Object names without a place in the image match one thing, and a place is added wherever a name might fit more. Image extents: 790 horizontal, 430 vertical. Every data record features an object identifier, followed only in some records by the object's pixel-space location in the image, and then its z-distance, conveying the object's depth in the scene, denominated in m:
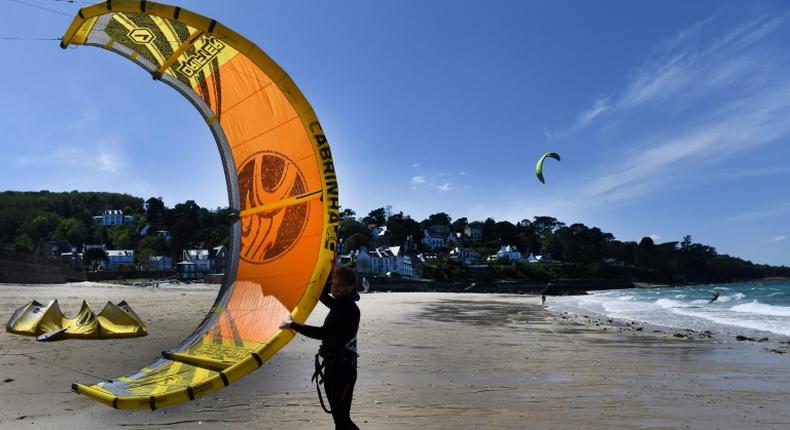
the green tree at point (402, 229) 147.38
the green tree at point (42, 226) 139.38
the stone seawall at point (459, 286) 84.88
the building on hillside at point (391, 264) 111.84
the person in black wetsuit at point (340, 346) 3.87
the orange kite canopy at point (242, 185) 4.26
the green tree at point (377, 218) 168.21
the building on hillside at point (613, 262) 155.35
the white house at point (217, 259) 94.12
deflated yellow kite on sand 10.49
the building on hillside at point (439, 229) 173.30
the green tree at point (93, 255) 103.50
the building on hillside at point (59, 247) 116.69
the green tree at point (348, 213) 178.57
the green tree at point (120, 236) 135.88
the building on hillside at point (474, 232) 177.62
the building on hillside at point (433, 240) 159.12
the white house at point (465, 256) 138.27
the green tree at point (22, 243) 89.78
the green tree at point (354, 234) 124.88
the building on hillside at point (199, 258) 110.19
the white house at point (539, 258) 145.20
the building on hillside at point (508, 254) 149.07
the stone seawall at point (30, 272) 44.25
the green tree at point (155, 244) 122.25
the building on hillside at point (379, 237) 138.77
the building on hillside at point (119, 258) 121.81
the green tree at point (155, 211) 156.12
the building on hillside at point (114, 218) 164.88
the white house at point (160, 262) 115.97
